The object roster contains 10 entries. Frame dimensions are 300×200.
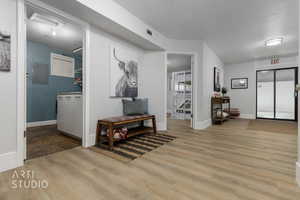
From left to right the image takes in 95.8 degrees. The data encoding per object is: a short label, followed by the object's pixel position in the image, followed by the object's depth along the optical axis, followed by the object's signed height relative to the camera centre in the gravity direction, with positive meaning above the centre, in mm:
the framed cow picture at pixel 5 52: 1443 +492
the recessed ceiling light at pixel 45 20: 2383 +1471
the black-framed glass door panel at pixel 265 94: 5213 +189
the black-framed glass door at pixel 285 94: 4898 +179
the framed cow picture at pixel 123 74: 2660 +520
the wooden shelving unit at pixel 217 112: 4211 -428
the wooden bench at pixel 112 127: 2141 -487
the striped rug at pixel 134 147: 1912 -800
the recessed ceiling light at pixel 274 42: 3450 +1495
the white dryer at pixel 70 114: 2490 -317
